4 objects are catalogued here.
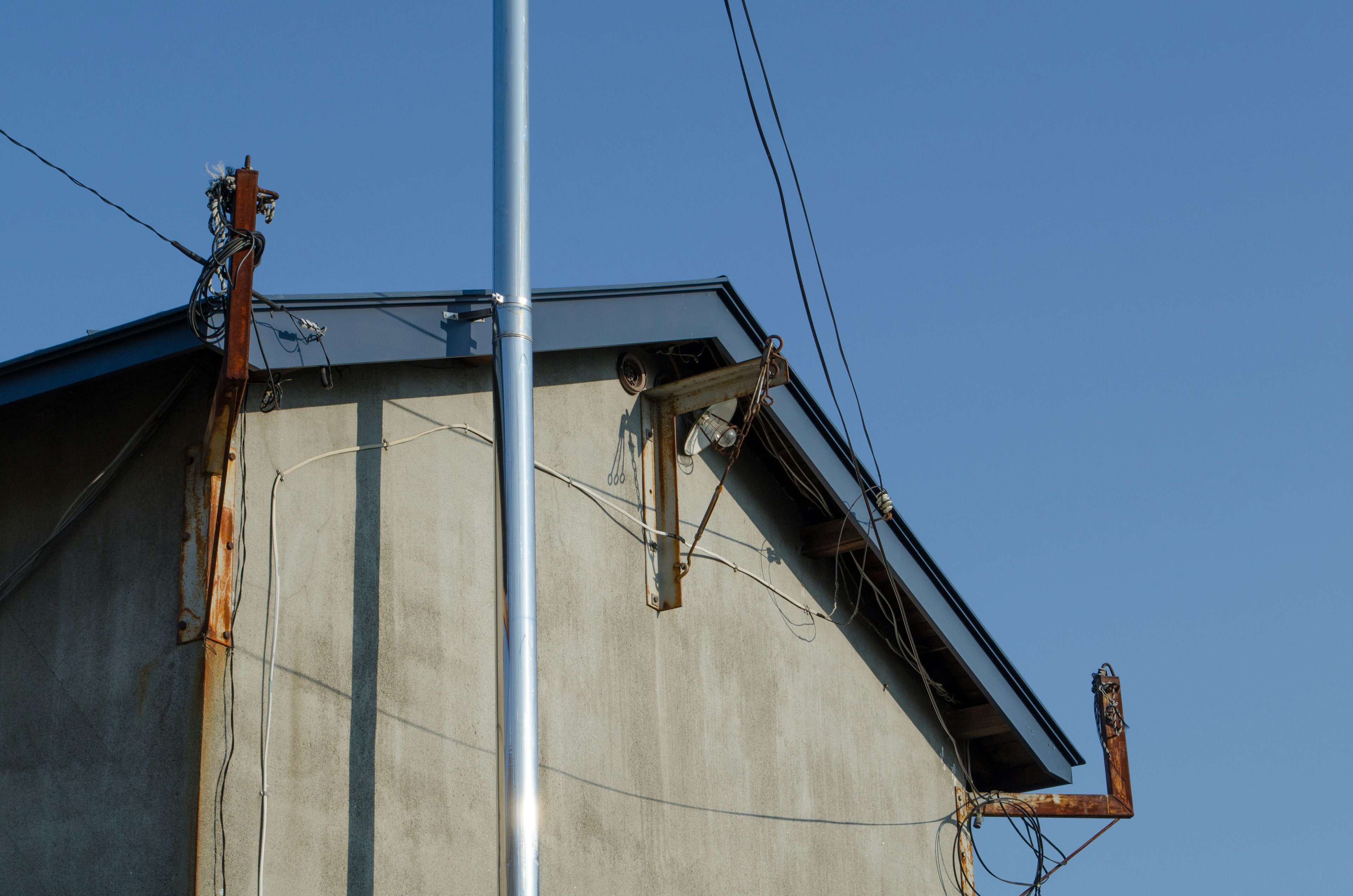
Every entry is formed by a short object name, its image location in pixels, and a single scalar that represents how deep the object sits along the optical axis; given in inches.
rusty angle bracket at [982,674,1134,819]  368.8
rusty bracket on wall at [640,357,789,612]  295.3
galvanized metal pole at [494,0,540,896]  202.7
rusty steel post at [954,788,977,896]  364.5
